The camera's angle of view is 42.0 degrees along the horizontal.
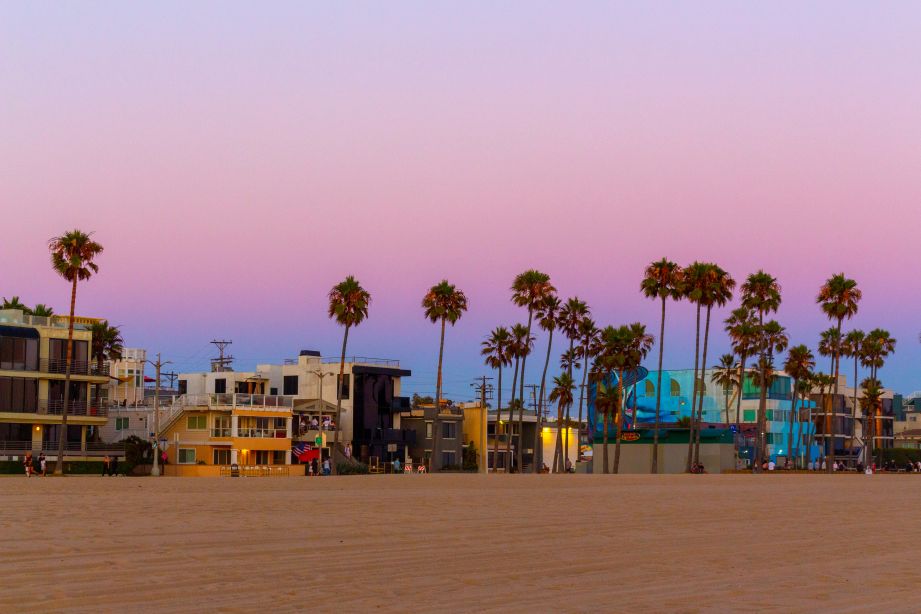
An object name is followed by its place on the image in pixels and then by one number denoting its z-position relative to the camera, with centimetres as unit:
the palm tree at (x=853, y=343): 13262
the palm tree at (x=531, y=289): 10650
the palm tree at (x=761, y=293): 10531
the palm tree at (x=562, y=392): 12038
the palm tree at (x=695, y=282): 9800
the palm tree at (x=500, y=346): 11250
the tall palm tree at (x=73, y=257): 8000
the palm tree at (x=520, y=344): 11175
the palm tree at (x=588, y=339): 11356
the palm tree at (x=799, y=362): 12912
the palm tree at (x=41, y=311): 9338
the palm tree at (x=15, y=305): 9475
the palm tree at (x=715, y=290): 9819
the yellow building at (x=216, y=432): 9356
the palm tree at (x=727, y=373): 14075
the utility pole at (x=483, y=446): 12262
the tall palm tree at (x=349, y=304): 9625
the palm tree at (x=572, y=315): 11275
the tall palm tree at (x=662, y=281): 10000
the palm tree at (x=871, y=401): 15500
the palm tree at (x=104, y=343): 9506
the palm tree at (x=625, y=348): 10844
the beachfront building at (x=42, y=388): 8194
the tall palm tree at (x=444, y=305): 10219
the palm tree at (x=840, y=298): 10794
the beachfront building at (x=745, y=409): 15214
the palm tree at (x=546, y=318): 10700
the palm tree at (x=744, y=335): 12069
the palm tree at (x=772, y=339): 12250
